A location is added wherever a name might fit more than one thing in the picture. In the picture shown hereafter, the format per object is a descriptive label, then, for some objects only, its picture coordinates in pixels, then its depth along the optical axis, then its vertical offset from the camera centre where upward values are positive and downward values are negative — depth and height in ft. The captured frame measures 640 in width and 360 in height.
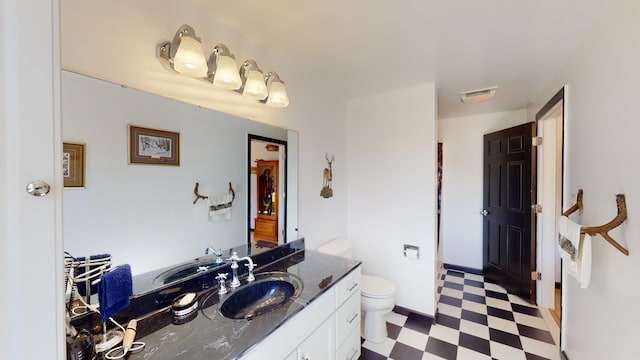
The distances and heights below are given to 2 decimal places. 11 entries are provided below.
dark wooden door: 8.32 -1.17
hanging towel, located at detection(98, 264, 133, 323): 2.61 -1.23
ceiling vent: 7.68 +2.68
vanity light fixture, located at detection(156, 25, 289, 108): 3.65 +1.82
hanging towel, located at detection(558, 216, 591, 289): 4.13 -1.28
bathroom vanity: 2.83 -1.91
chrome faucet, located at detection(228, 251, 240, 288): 4.35 -1.66
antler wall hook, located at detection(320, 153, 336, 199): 7.49 -0.11
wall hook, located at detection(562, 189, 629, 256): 3.53 -0.67
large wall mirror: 3.01 -0.05
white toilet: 6.34 -3.26
